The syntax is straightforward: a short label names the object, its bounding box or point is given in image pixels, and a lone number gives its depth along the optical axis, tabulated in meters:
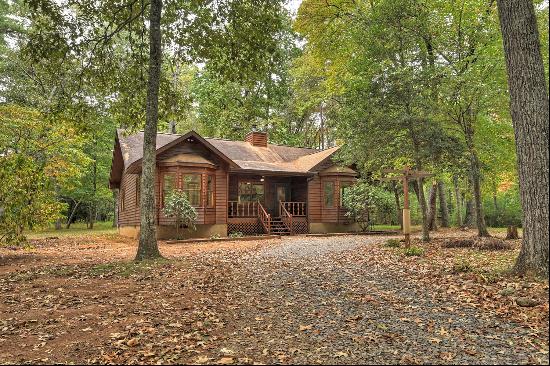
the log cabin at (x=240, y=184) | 18.27
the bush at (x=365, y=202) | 20.52
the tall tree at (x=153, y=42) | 10.59
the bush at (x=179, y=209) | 16.61
